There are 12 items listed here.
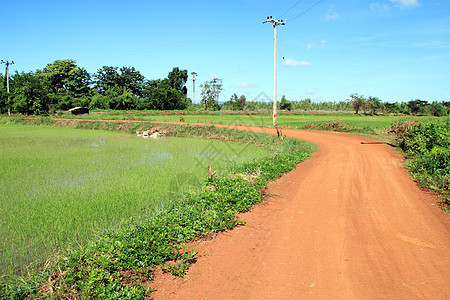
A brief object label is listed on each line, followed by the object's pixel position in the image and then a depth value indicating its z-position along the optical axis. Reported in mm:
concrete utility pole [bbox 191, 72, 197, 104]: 69019
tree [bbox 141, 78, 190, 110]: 56938
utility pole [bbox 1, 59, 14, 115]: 42150
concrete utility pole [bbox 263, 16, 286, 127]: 22609
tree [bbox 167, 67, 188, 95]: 66975
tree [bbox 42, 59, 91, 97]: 58625
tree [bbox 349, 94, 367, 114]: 54969
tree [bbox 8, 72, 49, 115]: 39000
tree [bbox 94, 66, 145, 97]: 63188
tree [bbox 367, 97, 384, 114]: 56247
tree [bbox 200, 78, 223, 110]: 64188
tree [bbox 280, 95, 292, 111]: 62781
